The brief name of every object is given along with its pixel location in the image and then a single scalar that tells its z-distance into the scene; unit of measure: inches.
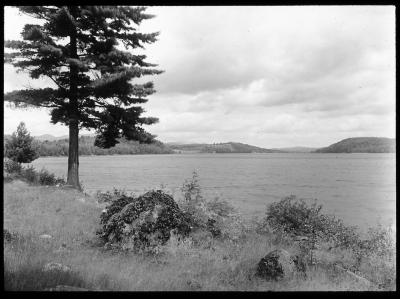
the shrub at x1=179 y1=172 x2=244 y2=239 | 469.4
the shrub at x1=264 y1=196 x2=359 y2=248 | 575.5
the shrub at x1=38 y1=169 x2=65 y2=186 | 872.3
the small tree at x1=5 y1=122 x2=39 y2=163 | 1378.0
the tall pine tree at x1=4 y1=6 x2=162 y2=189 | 745.6
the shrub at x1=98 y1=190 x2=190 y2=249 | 400.8
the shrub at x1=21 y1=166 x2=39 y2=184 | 864.2
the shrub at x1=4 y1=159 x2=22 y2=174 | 899.3
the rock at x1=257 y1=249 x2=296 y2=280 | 332.4
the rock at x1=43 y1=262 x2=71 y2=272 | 285.5
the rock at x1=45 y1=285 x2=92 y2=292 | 226.1
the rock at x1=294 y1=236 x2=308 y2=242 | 502.3
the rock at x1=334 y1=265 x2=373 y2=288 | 347.3
